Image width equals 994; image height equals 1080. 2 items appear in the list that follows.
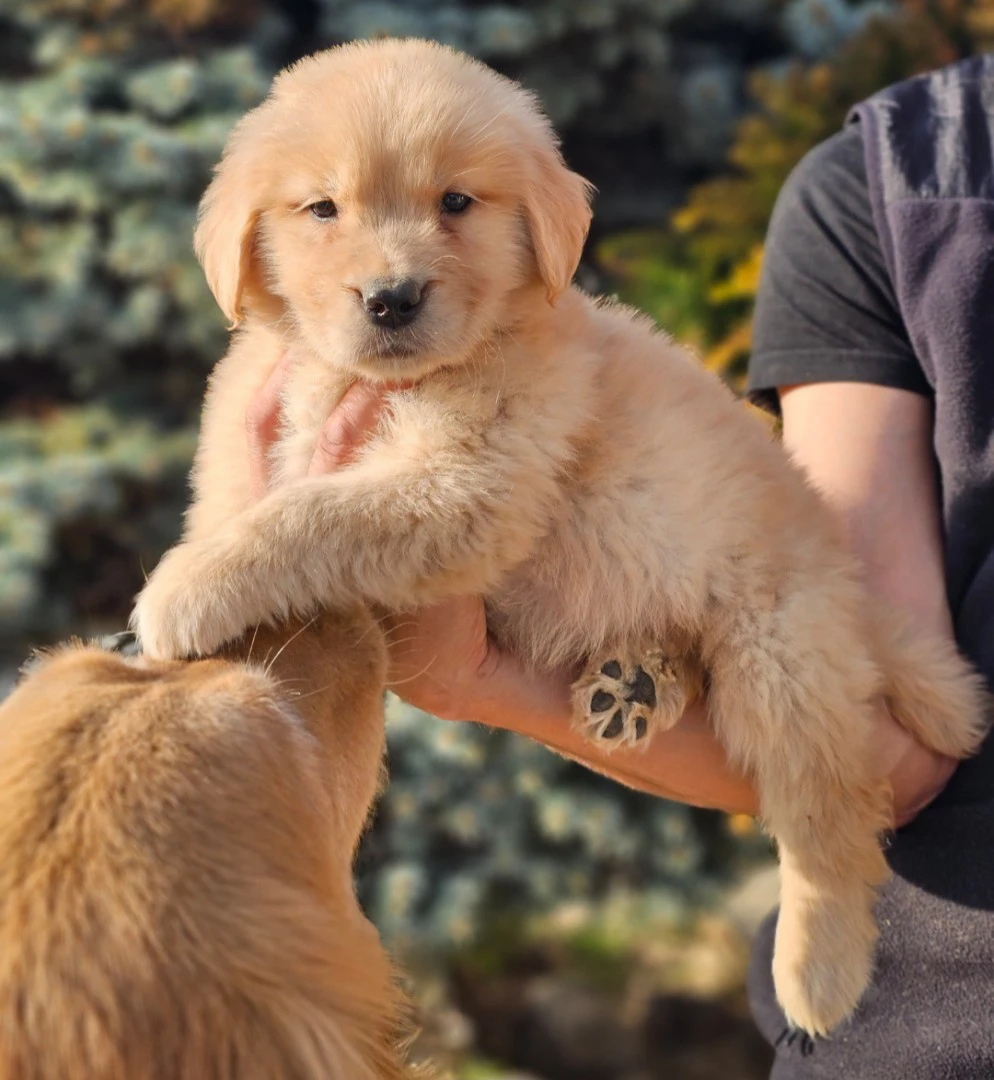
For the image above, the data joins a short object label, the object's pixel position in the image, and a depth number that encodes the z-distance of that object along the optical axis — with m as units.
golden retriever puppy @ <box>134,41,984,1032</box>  1.28
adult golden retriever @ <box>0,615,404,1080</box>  1.12
